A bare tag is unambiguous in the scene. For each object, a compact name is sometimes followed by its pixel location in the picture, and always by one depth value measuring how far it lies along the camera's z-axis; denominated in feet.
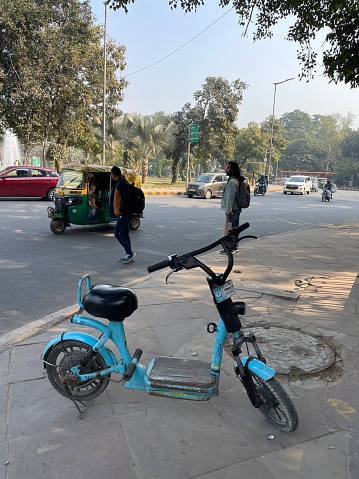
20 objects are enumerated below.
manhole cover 11.10
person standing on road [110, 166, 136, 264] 22.66
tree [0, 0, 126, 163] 63.31
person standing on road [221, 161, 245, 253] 24.06
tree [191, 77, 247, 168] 104.27
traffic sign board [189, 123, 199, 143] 91.20
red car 52.95
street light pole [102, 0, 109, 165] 68.28
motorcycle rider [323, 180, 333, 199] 83.51
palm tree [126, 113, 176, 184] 90.38
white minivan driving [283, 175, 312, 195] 105.19
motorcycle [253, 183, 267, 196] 91.91
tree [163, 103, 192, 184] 102.94
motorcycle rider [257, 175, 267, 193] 91.09
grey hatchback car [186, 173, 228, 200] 75.82
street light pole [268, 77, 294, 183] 124.26
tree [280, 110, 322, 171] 238.48
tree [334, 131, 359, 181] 208.03
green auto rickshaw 31.22
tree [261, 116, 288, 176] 166.81
